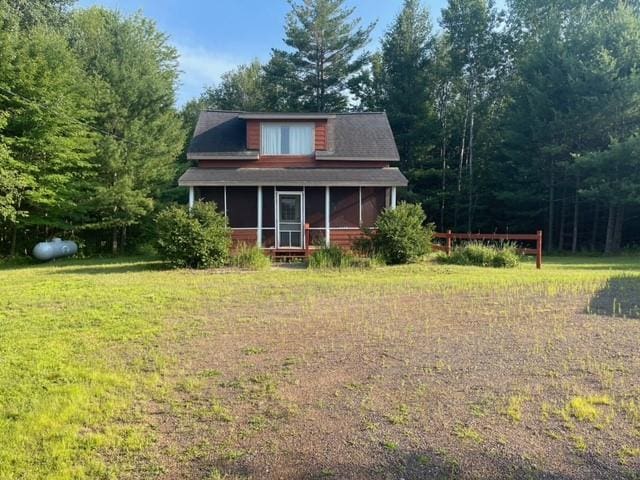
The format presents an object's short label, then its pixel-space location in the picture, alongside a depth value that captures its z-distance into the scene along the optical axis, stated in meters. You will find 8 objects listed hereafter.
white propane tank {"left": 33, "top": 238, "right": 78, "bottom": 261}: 17.45
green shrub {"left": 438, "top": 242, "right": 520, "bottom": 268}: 13.44
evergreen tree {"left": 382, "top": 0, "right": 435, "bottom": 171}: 26.30
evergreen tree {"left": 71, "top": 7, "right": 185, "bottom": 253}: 19.97
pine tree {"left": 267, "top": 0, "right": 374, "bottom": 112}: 29.52
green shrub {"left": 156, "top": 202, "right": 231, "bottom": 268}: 12.64
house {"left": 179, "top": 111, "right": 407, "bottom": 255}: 16.09
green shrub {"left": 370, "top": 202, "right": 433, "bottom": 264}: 13.30
